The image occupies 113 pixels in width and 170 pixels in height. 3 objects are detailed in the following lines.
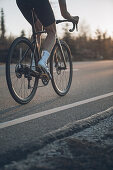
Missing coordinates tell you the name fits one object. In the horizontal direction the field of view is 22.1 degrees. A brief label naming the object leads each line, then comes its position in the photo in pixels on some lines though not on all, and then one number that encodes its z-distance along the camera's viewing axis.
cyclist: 3.58
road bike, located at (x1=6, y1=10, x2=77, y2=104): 3.43
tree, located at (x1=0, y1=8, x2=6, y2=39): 55.60
